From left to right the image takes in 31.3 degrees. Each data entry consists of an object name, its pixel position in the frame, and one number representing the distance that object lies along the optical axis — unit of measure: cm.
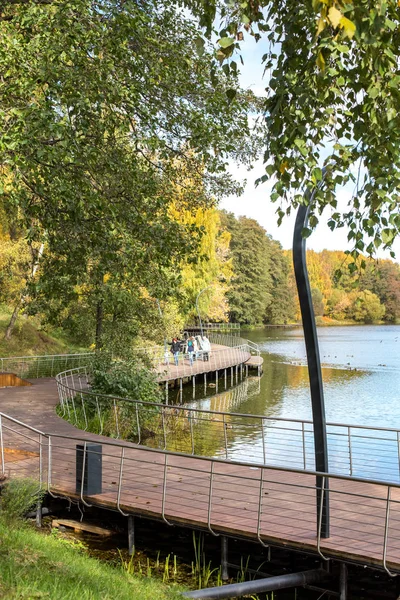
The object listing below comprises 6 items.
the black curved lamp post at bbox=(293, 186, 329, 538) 730
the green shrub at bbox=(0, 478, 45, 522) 846
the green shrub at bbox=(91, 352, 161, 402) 1823
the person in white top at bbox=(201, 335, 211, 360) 3804
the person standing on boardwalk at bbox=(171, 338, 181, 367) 3269
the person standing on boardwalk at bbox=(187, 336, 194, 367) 3442
